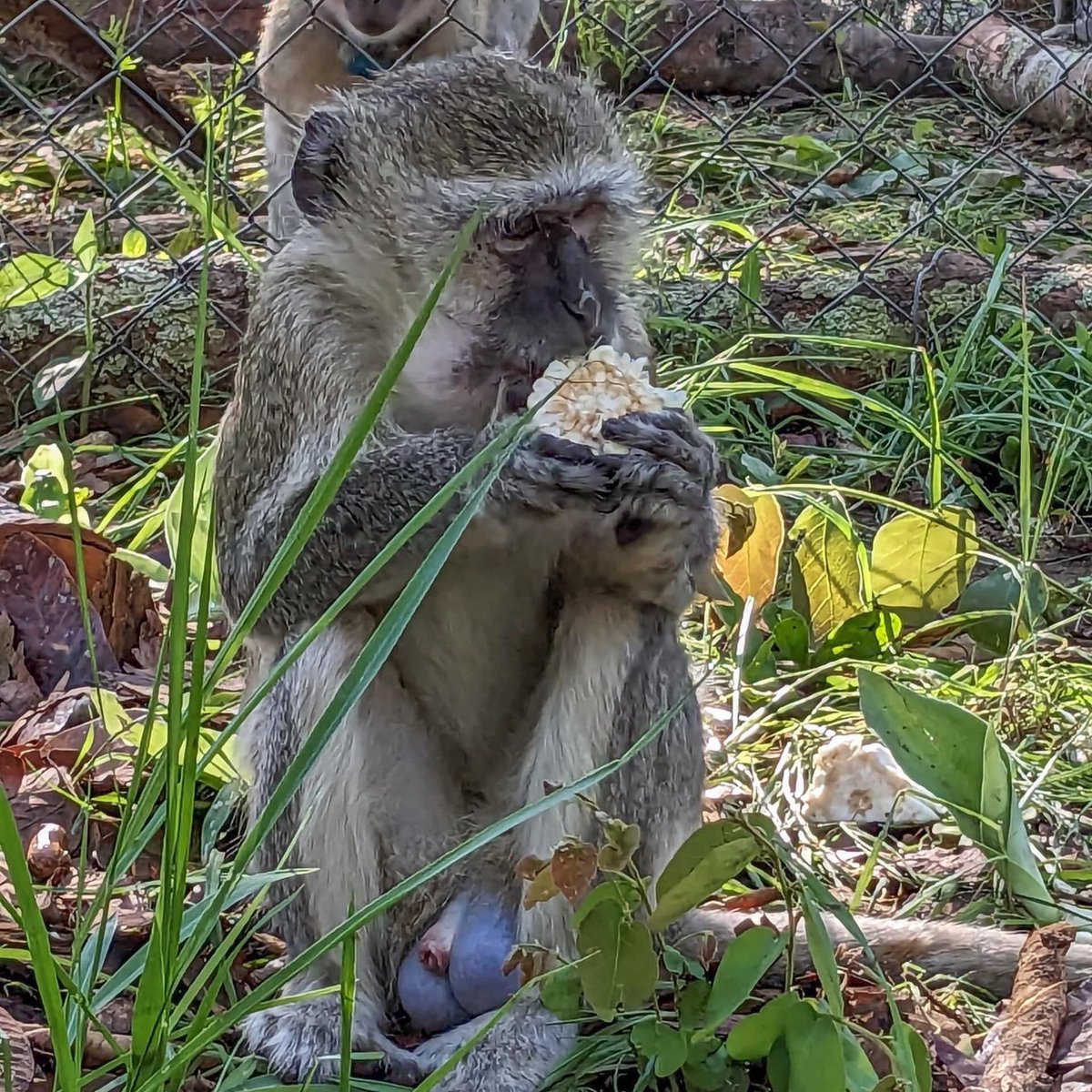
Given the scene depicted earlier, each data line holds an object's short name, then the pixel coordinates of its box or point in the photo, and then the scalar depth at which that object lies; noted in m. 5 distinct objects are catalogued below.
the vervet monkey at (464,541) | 2.70
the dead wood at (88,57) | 5.94
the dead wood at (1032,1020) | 2.44
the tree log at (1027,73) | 8.09
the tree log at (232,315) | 5.34
